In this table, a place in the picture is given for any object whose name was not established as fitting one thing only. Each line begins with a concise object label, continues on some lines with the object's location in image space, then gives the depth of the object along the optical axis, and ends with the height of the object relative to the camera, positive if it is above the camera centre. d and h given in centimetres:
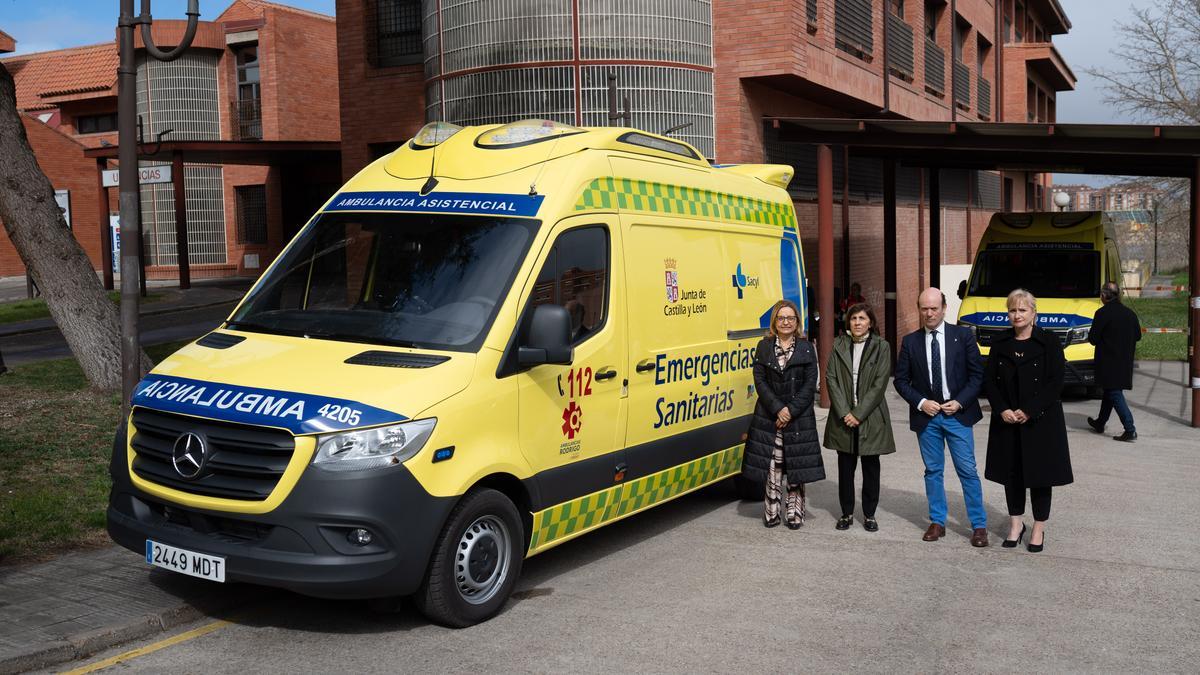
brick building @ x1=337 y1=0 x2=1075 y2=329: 1681 +299
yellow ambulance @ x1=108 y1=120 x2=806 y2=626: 557 -61
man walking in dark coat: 1309 -113
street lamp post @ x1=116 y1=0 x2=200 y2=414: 866 +81
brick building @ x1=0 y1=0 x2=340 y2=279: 3762 +520
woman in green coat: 811 -92
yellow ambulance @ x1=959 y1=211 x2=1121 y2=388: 1684 -30
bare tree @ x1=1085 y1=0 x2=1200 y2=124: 4034 +541
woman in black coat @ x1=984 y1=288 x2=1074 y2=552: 763 -103
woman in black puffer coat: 830 -114
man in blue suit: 785 -93
